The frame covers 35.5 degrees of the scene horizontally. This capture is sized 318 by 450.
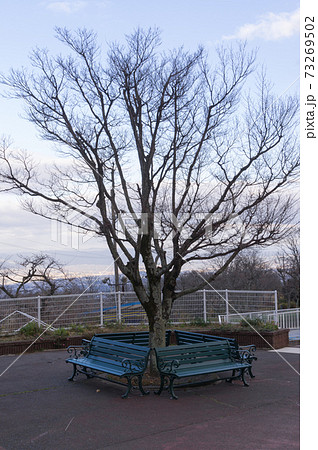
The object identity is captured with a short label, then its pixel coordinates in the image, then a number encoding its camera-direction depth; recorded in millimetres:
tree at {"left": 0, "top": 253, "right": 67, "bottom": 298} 25156
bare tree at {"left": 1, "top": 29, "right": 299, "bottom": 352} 9251
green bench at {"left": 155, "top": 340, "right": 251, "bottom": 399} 8164
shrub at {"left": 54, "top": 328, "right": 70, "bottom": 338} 13308
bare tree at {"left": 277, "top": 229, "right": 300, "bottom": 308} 39281
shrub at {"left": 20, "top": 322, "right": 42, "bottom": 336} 13398
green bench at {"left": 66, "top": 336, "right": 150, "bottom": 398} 8125
